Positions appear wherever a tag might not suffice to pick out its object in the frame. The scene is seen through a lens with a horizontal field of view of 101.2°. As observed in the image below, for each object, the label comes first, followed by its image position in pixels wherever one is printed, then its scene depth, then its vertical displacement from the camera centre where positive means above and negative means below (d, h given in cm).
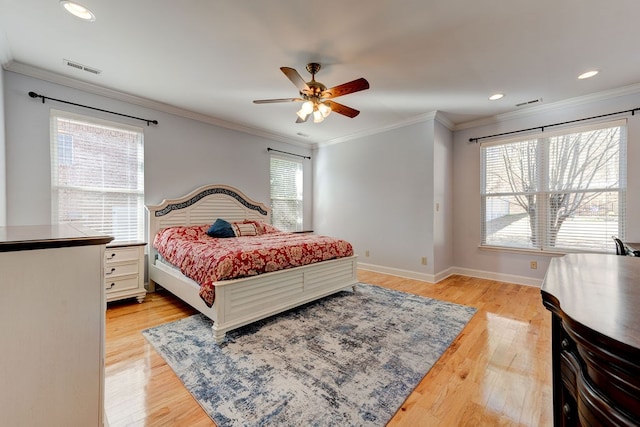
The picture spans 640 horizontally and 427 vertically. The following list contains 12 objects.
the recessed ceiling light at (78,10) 188 +150
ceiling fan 233 +113
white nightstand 298 -69
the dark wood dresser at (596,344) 49 -27
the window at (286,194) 526 +39
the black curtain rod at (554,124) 314 +123
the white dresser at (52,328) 93 -45
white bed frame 230 -72
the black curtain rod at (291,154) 508 +123
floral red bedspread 232 -42
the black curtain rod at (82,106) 279 +125
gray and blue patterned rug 150 -111
